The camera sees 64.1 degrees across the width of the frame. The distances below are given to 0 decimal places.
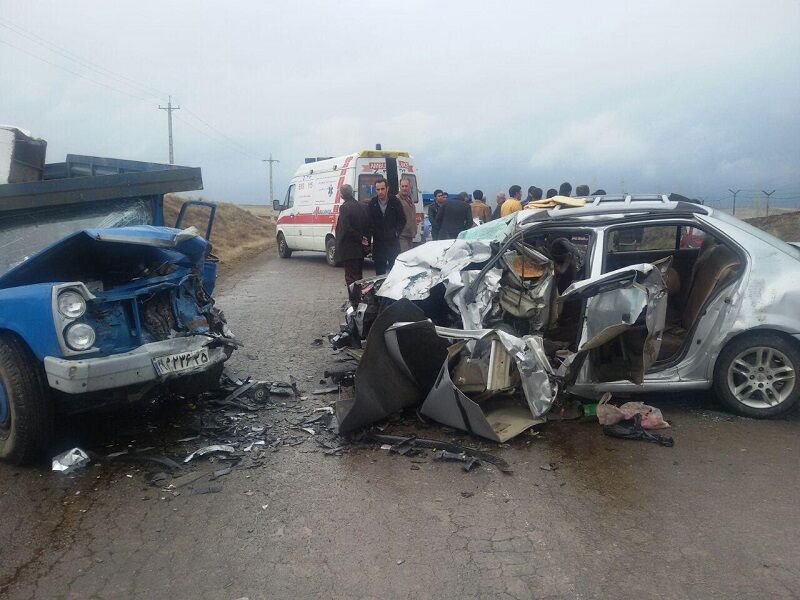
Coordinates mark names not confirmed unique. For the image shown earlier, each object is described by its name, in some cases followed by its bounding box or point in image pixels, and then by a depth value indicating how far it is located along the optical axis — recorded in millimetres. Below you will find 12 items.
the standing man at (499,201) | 13570
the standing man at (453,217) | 11148
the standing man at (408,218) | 10508
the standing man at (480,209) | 12945
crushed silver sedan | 4695
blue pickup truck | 4074
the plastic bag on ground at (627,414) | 4758
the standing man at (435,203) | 12842
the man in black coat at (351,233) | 8773
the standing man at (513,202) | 11281
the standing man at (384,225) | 9180
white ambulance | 14109
